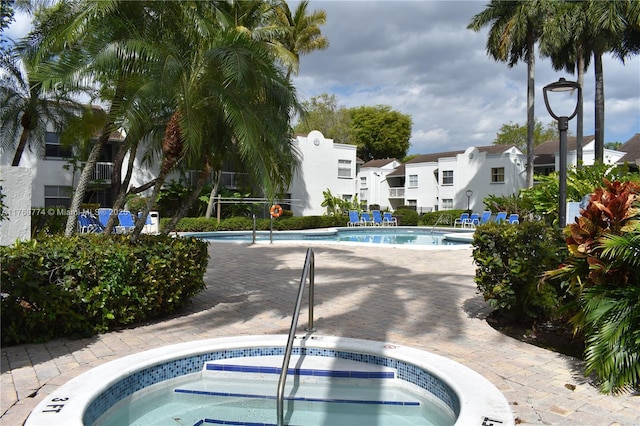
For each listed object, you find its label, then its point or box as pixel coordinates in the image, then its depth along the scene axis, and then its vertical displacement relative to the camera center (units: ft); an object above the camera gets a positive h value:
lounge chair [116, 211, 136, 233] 58.95 -1.00
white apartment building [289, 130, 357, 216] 104.83 +9.08
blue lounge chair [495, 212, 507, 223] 77.93 +0.24
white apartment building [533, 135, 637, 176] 113.09 +15.57
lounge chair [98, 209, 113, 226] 61.62 -0.53
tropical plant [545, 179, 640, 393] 11.92 -1.82
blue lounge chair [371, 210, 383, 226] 96.43 -0.42
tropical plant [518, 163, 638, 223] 38.32 +2.61
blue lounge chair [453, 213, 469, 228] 103.71 -0.71
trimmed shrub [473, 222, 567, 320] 17.38 -1.85
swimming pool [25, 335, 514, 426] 11.21 -4.73
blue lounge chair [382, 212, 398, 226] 103.96 -1.09
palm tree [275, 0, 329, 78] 85.71 +34.85
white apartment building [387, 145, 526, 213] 115.95 +10.34
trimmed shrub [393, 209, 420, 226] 110.01 -0.40
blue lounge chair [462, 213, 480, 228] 99.79 -1.10
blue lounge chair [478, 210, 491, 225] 86.60 +0.04
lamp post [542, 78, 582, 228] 20.82 +4.41
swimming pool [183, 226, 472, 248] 67.67 -3.41
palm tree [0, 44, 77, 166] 49.08 +11.49
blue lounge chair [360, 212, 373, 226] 99.19 -0.89
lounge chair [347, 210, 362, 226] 96.32 -0.48
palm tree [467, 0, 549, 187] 90.22 +36.87
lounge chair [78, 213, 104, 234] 58.85 -1.56
